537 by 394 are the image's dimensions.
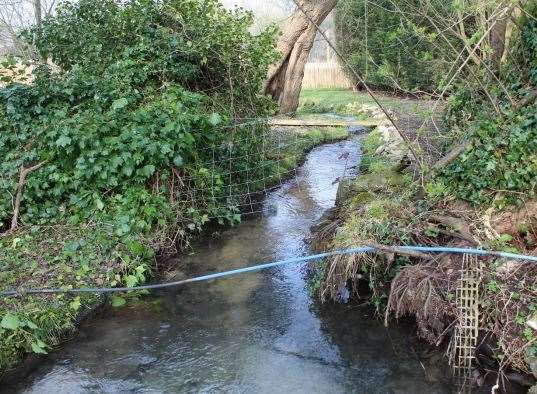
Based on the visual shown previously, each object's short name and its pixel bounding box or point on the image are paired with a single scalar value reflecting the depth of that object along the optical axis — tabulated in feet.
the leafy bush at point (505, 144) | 16.42
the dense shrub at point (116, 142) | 18.88
